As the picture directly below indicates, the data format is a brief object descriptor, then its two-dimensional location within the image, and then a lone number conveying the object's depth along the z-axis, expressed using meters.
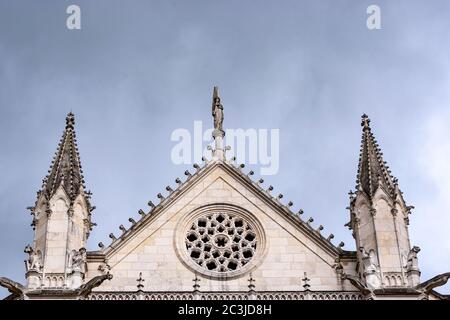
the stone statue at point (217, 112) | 37.77
